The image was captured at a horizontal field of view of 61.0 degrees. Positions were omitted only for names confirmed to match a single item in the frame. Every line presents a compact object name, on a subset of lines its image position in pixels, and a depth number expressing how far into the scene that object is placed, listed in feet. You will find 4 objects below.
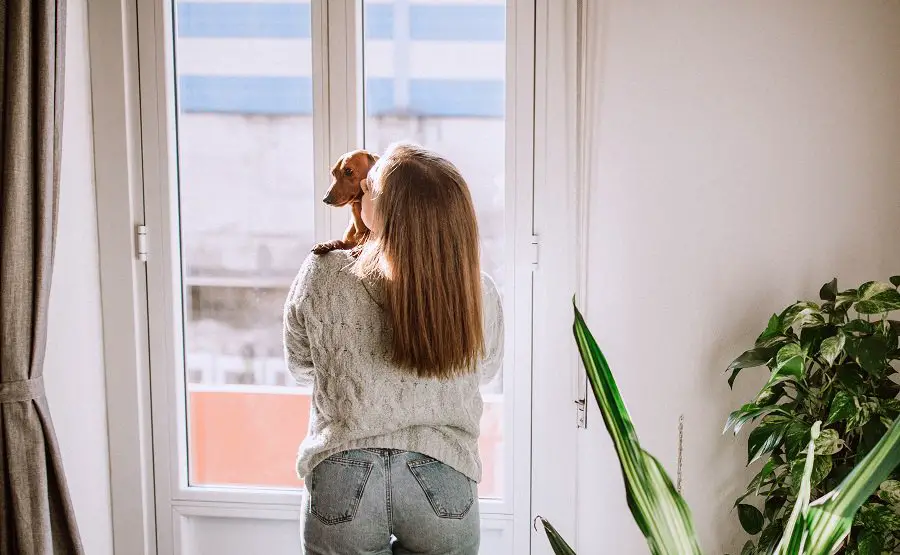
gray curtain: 4.80
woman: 4.09
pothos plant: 4.23
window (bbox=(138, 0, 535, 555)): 5.81
